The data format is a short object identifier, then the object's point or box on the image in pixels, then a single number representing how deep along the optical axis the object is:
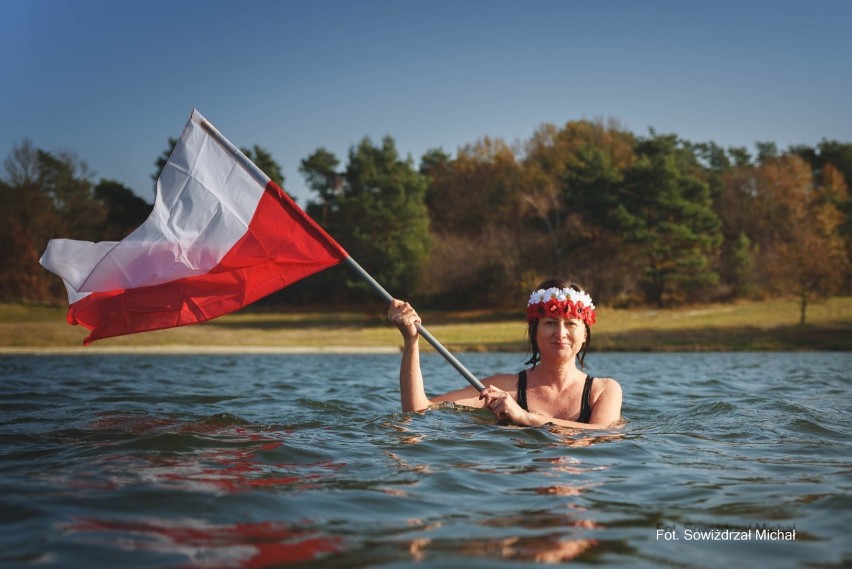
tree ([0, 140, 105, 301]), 46.66
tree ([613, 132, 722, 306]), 46.56
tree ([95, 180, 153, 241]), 52.19
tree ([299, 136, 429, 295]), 49.06
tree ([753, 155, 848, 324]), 37.91
